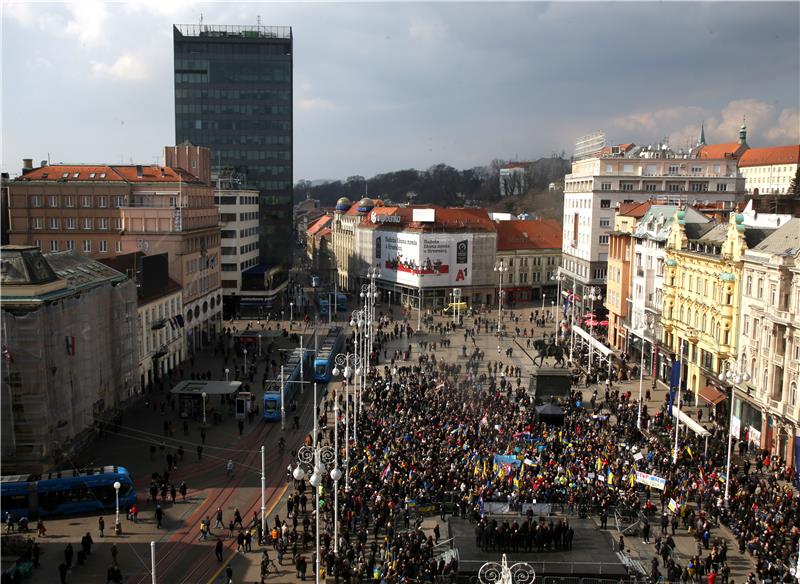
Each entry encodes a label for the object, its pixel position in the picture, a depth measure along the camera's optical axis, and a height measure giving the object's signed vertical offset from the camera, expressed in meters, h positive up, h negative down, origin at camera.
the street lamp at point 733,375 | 30.39 -7.71
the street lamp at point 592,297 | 55.56 -8.39
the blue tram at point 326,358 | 51.59 -9.95
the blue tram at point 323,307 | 85.62 -10.43
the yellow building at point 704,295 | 42.41 -4.78
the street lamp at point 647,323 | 55.31 -7.75
